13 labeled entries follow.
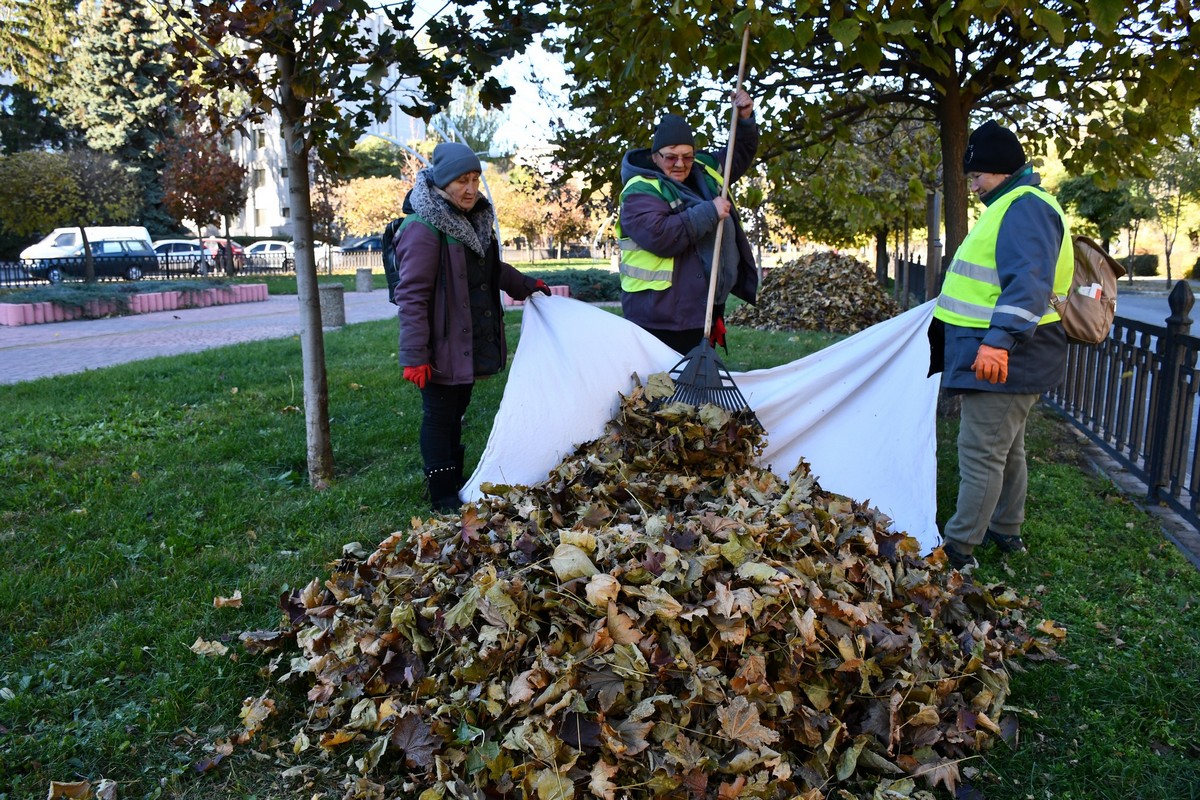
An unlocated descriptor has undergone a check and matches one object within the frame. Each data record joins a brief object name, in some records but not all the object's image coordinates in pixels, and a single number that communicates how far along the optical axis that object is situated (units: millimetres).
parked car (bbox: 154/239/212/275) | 28359
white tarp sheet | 3885
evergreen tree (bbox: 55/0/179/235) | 32625
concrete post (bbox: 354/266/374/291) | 24516
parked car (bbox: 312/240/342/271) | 34303
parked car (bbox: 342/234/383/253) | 37625
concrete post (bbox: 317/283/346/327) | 13883
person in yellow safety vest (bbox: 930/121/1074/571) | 3264
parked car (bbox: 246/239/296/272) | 32719
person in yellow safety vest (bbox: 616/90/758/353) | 4105
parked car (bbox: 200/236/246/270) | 31416
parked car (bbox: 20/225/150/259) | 28312
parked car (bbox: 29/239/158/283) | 24188
